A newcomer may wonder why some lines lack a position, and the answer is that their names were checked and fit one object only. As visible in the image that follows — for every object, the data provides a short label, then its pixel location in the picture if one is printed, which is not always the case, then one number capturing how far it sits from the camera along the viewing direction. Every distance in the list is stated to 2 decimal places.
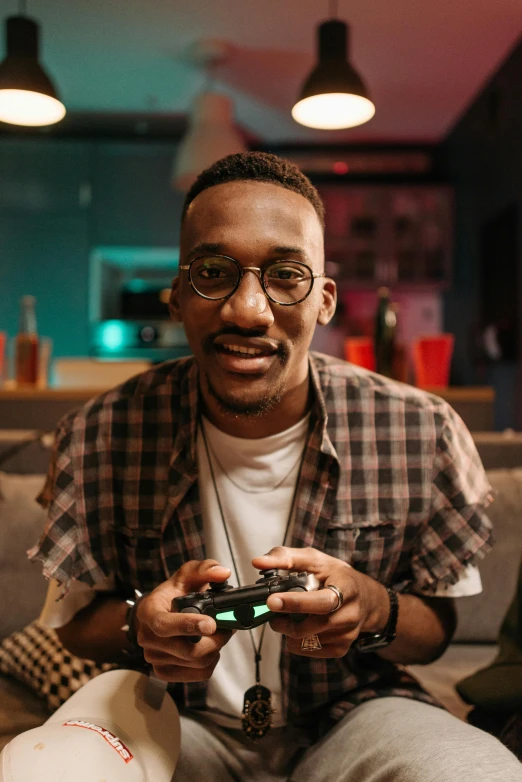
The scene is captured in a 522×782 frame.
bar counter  2.46
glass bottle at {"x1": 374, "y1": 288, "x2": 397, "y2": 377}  2.43
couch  1.57
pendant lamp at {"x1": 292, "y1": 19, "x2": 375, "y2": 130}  2.62
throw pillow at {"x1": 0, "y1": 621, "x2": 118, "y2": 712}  1.33
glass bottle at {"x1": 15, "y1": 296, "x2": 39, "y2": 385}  2.68
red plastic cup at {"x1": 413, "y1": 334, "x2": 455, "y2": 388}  2.67
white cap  0.78
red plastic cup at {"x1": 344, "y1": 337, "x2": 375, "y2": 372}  2.62
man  0.98
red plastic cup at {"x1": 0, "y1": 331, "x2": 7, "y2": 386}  2.79
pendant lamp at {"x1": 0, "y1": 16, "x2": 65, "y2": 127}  2.45
